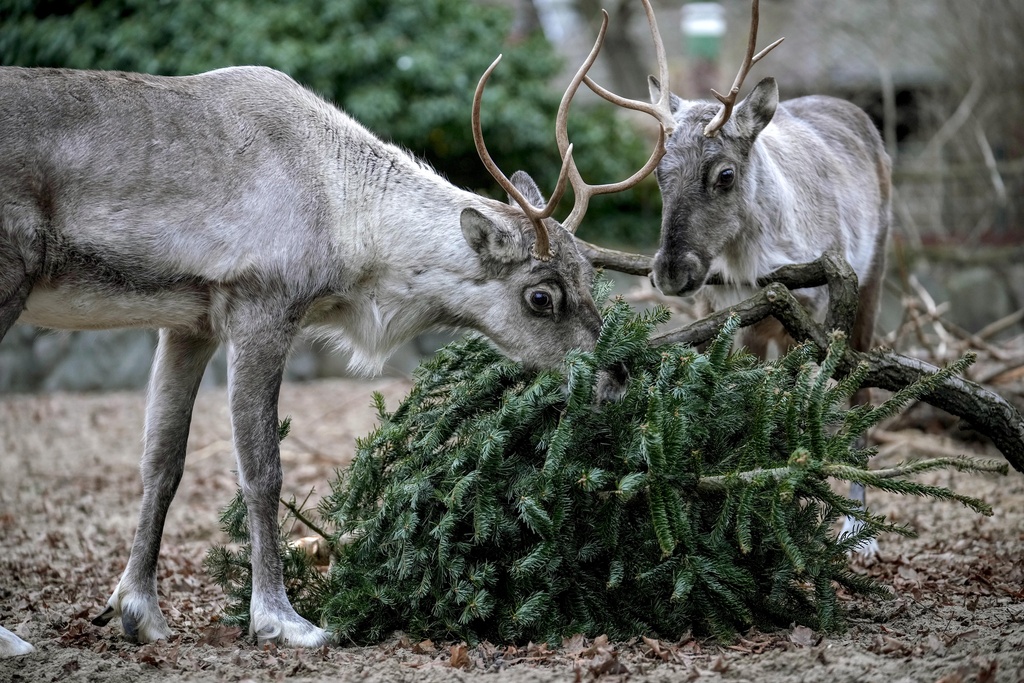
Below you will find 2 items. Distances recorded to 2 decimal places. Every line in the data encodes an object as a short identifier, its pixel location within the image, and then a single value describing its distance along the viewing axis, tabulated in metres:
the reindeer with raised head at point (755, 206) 10.05
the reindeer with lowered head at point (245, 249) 7.82
